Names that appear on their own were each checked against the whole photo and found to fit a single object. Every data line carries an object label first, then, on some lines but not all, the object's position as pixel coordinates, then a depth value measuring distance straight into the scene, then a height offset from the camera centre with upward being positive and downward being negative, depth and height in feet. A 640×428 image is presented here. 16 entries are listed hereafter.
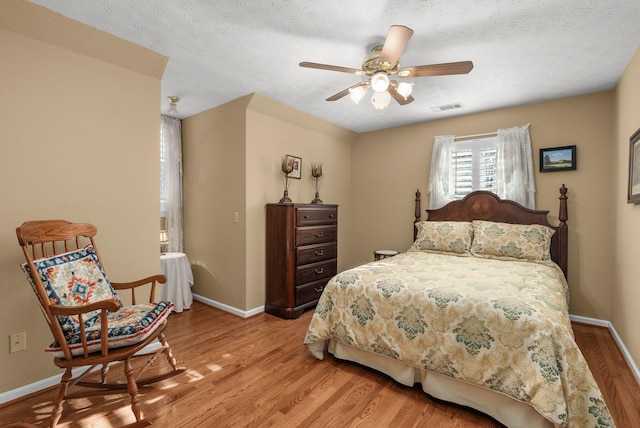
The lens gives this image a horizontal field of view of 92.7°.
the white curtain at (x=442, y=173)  13.21 +1.67
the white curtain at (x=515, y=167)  11.43 +1.72
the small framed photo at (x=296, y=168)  12.94 +1.88
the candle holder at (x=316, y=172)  13.29 +1.71
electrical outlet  6.43 -2.79
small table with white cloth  11.55 -2.75
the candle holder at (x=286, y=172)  11.86 +1.59
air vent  11.74 +4.10
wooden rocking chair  5.41 -1.98
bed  5.07 -2.47
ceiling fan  6.21 +3.15
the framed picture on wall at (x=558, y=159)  10.81 +1.92
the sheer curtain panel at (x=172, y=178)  12.96 +1.41
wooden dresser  11.25 -1.76
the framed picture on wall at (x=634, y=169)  7.28 +1.06
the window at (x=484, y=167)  11.51 +1.82
